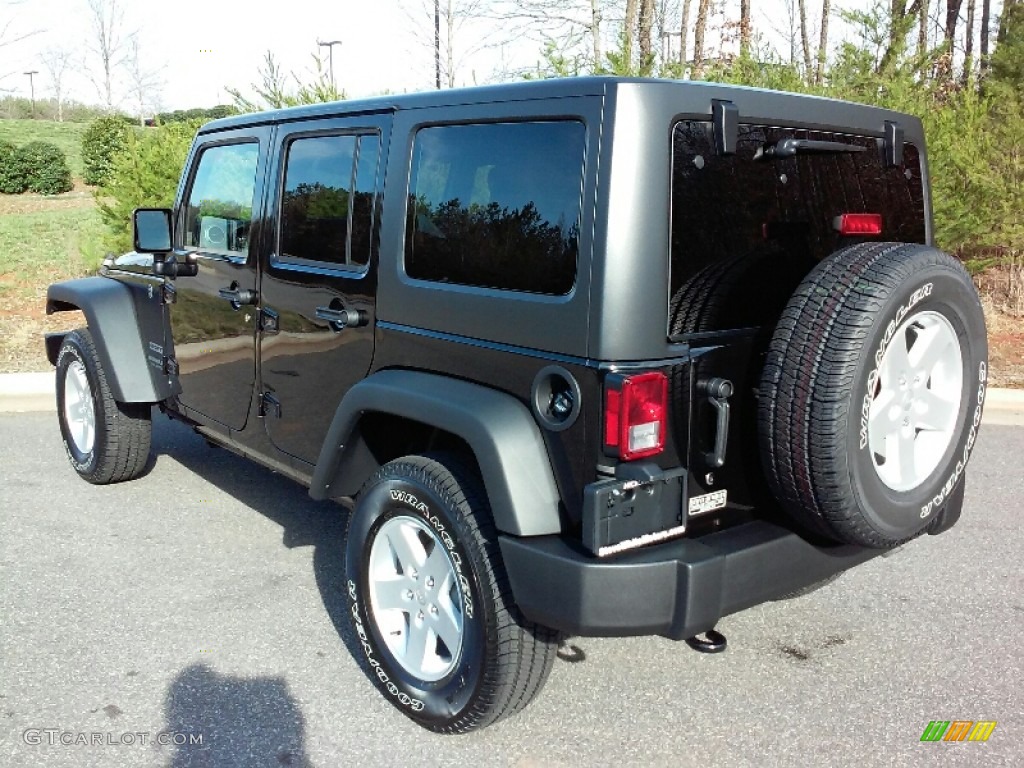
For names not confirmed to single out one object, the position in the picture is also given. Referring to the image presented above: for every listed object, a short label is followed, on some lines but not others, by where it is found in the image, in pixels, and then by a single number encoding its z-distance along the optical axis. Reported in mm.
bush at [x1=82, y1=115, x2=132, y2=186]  25344
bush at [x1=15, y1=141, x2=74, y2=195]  26203
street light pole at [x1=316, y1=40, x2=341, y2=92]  26562
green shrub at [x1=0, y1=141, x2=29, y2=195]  26016
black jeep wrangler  2400
